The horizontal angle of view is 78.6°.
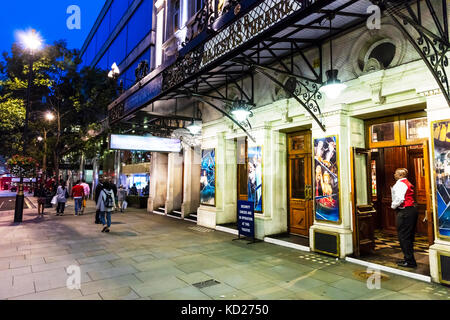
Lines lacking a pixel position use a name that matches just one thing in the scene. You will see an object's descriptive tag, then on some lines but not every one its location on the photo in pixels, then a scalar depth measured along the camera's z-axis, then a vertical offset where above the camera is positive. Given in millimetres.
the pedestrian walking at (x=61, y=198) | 15016 -1021
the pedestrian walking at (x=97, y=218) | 12129 -1710
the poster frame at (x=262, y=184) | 8922 -173
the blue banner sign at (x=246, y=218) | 8383 -1236
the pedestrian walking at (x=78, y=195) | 14727 -817
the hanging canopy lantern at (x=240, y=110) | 8773 +2216
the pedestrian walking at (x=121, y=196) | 17234 -1032
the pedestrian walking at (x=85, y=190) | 16016 -625
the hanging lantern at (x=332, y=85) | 6012 +2048
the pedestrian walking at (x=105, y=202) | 9852 -812
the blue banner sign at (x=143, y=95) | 9287 +3164
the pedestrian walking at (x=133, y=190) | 21536 -833
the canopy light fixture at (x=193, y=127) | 10972 +2076
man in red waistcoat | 5797 -826
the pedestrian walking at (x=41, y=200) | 14592 -1072
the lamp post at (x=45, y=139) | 20109 +3014
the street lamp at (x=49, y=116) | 20080 +4751
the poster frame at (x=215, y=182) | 11047 -122
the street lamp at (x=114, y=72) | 14814 +5828
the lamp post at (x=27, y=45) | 12433 +6266
